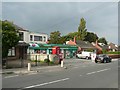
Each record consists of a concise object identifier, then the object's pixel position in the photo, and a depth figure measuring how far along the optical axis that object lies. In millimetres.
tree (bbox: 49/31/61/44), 87244
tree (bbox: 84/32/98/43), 117162
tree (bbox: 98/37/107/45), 139250
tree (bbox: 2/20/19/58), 23572
